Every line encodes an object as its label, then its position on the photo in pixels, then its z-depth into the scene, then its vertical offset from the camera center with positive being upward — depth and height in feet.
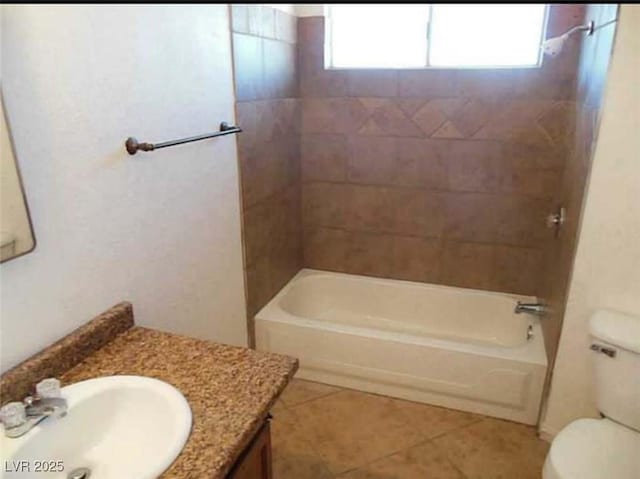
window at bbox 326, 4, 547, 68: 8.11 +0.69
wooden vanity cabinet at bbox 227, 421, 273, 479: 3.83 -2.96
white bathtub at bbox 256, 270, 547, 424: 7.41 -4.29
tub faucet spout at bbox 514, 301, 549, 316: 8.16 -3.67
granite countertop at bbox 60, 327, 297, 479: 3.34 -2.39
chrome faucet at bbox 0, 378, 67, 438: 3.40 -2.26
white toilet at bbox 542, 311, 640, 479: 4.89 -3.67
